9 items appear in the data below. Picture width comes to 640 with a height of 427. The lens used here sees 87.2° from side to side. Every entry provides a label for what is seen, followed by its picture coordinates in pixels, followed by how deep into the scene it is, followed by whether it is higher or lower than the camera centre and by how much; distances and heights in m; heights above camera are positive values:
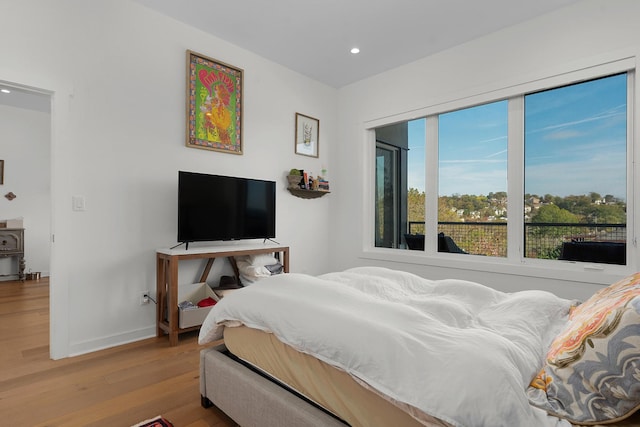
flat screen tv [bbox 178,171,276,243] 2.88 +0.05
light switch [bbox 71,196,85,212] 2.54 +0.07
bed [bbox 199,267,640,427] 0.88 -0.46
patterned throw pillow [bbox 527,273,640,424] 0.86 -0.42
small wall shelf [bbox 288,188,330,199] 4.00 +0.26
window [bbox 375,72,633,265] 2.62 +0.36
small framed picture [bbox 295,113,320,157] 4.08 +0.98
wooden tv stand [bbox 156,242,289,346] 2.65 -0.50
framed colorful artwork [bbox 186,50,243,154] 3.13 +1.07
